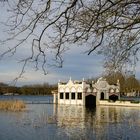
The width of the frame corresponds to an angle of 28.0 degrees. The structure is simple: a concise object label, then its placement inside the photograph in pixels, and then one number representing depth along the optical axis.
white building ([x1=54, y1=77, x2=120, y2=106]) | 58.80
